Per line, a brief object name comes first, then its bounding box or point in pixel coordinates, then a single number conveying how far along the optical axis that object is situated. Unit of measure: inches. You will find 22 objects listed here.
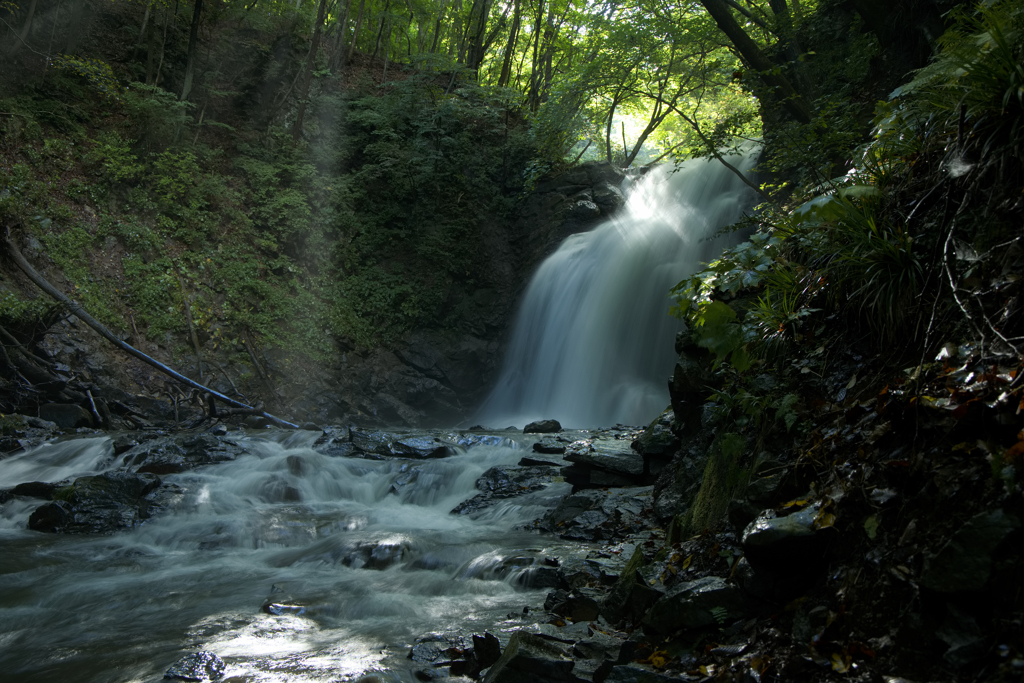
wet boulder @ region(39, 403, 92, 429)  372.5
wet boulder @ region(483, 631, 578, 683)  100.6
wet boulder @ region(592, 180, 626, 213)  639.1
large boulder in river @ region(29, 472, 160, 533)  237.5
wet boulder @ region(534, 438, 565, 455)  334.6
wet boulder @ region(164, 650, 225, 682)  121.8
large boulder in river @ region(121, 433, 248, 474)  294.0
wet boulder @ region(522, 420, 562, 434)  426.3
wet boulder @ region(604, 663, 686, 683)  90.0
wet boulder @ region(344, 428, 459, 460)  351.6
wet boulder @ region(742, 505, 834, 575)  91.0
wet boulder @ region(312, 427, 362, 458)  350.9
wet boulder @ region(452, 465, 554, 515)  275.1
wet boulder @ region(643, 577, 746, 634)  97.1
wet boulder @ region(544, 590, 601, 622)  130.9
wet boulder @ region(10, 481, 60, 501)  262.8
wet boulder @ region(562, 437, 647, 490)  253.6
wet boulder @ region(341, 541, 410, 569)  205.3
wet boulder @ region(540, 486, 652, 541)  206.8
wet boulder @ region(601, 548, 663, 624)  117.1
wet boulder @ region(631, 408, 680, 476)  241.0
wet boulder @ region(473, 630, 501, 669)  119.1
